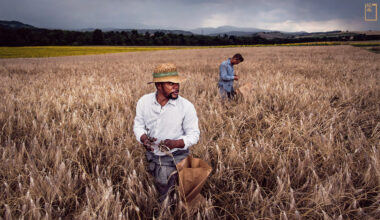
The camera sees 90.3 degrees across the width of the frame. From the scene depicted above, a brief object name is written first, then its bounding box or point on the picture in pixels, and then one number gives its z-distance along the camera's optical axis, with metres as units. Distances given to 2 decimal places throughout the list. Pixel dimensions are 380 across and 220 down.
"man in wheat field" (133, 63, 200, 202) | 1.28
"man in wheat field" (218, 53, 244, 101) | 4.41
